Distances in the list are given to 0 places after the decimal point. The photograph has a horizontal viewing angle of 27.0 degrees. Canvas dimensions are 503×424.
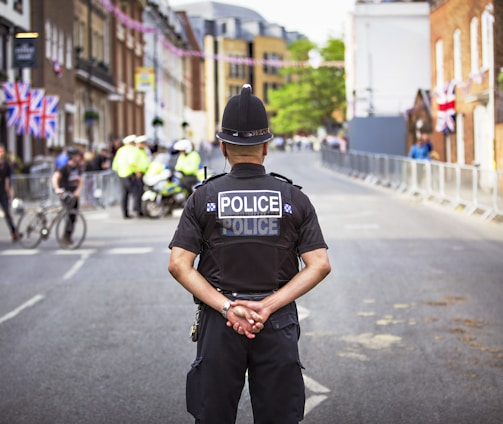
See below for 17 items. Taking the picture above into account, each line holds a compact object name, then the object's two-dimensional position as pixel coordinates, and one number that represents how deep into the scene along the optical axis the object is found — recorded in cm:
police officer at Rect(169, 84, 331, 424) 416
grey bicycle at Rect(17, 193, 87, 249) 1772
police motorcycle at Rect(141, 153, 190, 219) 2405
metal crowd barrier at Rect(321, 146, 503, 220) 2148
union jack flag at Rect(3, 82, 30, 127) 3284
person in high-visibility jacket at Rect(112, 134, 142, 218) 2436
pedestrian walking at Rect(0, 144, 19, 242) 1914
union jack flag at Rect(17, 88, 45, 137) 3284
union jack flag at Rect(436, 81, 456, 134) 3569
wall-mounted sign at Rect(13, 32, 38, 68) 3136
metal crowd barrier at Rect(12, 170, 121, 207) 2894
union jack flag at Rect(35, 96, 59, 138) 3275
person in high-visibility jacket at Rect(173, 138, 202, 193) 2391
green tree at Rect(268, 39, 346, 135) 9606
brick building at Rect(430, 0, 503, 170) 3048
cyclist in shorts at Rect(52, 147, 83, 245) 1775
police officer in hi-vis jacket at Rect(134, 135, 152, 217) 2436
